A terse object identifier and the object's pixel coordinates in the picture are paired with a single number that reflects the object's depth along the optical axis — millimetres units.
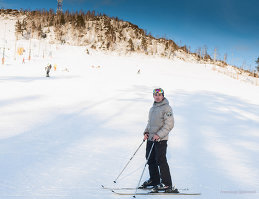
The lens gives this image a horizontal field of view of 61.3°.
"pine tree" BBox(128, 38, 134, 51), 89844
